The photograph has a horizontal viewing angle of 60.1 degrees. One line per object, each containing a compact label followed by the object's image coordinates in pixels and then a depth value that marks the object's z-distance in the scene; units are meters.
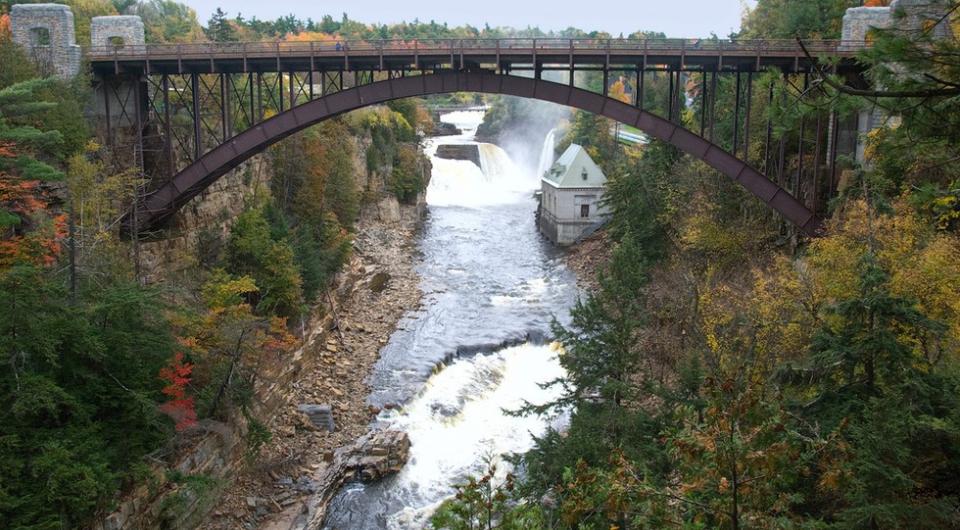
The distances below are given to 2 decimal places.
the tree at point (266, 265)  30.53
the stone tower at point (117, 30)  31.73
